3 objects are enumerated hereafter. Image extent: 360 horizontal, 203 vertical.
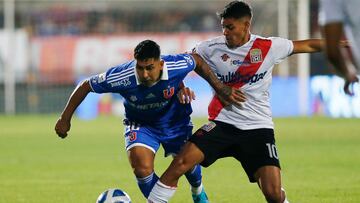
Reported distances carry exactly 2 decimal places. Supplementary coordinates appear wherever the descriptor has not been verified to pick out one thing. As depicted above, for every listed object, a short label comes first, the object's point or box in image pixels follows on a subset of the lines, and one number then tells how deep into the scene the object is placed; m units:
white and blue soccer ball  17.69
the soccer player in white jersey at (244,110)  17.16
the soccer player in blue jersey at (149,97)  17.47
